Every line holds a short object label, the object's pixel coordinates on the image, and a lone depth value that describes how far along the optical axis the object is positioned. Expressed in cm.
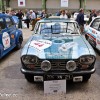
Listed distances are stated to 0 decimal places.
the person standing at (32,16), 1044
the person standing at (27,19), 1109
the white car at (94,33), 462
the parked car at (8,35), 428
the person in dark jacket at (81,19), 754
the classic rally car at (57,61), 268
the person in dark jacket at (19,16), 1089
